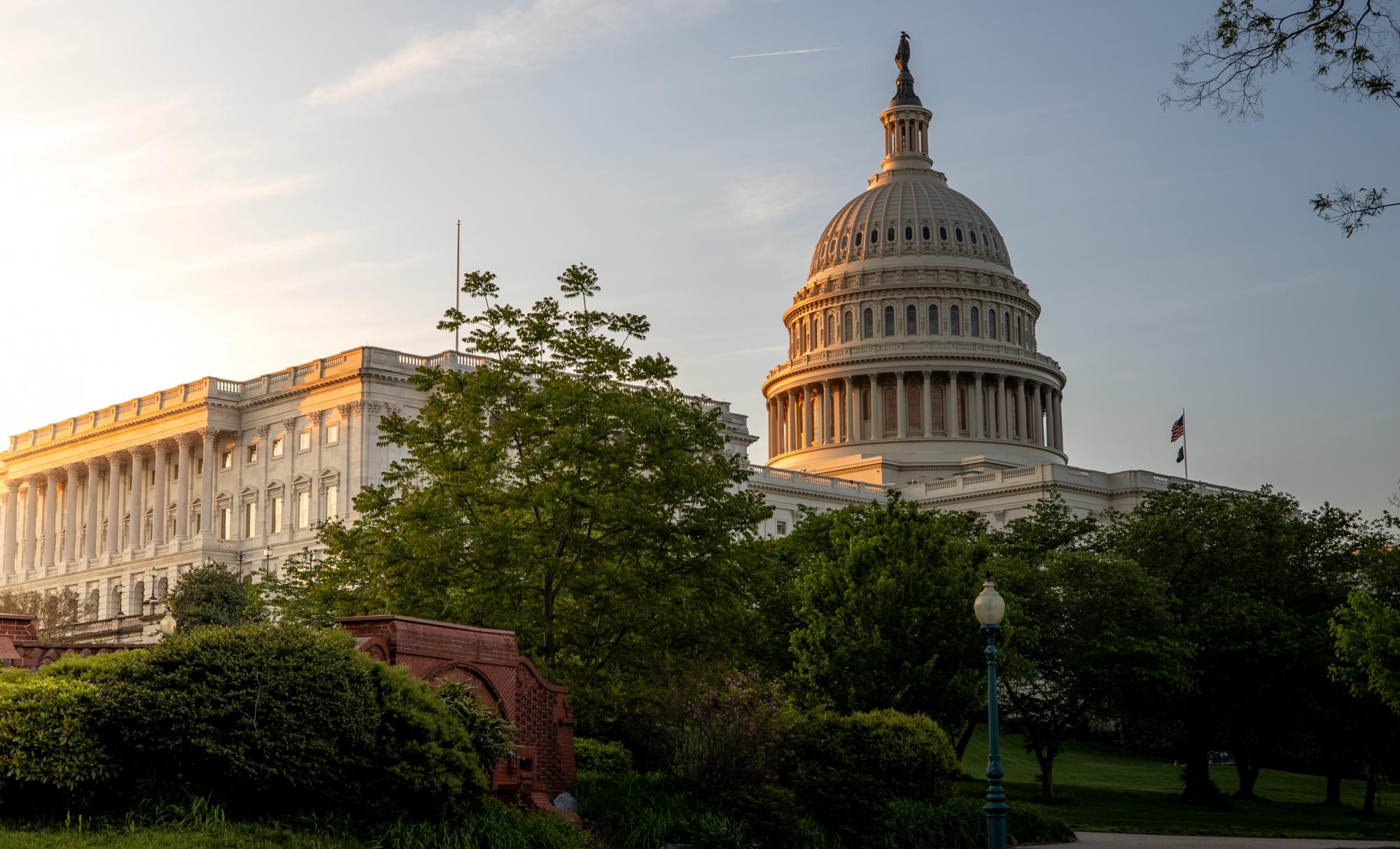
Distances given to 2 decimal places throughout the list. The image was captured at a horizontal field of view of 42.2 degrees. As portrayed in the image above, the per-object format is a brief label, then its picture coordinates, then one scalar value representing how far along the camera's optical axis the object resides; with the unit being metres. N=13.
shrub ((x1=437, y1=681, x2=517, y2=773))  26.89
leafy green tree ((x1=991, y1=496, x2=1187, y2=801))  57.41
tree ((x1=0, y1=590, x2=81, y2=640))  105.50
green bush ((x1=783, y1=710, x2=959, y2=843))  33.12
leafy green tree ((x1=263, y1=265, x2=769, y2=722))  37.84
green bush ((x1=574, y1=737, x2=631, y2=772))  32.59
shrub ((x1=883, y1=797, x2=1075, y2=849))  34.12
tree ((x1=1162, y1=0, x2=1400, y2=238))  20.61
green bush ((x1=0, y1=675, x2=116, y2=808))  22.38
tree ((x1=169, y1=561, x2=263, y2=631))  77.56
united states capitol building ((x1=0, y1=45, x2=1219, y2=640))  110.62
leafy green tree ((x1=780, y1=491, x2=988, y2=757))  46.06
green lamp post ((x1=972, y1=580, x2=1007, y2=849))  30.36
